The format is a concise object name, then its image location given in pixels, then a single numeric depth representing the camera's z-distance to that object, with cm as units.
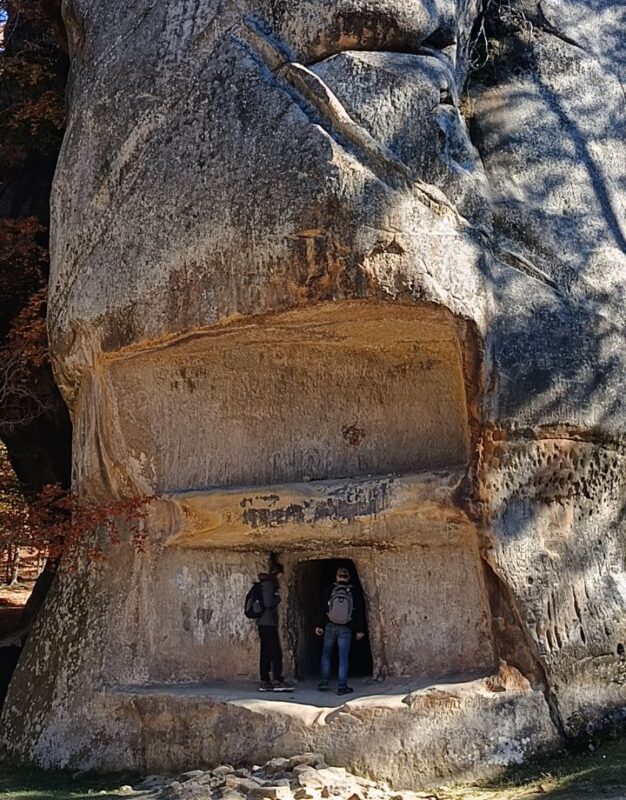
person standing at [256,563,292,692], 888
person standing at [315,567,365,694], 892
